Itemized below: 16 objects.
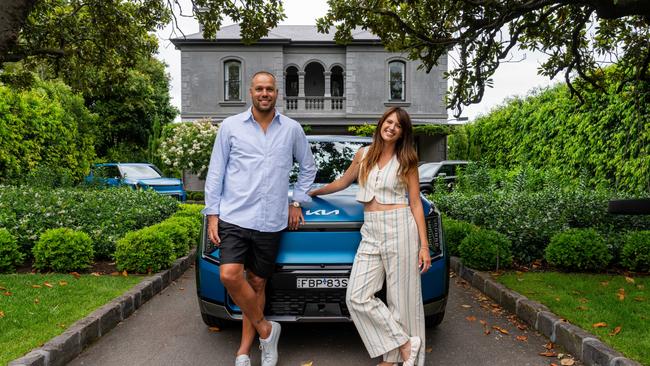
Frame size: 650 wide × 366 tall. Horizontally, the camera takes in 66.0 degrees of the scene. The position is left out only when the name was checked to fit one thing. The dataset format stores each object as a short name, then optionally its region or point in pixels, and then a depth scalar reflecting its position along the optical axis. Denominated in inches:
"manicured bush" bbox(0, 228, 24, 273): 238.8
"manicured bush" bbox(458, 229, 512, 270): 243.3
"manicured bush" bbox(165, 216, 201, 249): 301.5
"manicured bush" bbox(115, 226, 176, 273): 238.5
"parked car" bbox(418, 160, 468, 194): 631.2
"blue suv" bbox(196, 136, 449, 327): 137.7
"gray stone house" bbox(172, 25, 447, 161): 938.7
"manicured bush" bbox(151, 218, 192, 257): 268.7
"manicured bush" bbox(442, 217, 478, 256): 286.7
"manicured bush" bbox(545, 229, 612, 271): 237.0
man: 126.1
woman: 126.5
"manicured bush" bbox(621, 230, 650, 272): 237.1
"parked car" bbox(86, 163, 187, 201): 621.0
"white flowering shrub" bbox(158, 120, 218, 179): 659.4
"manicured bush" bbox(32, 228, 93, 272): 239.0
